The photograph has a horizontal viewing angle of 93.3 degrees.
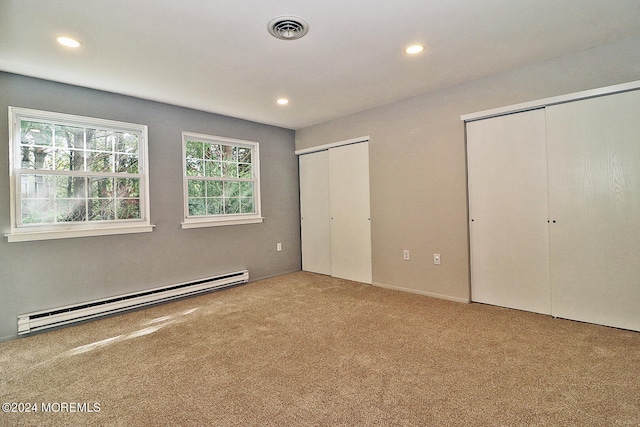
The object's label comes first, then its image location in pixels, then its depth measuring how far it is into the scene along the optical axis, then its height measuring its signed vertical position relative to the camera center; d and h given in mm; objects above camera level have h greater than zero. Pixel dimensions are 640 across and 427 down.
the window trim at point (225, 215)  3842 +268
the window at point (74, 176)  2803 +456
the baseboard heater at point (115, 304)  2783 -895
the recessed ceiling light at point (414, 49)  2461 +1345
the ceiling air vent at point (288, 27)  2072 +1332
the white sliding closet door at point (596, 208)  2492 -22
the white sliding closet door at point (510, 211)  2908 -30
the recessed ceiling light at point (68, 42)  2219 +1337
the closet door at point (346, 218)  4223 -80
